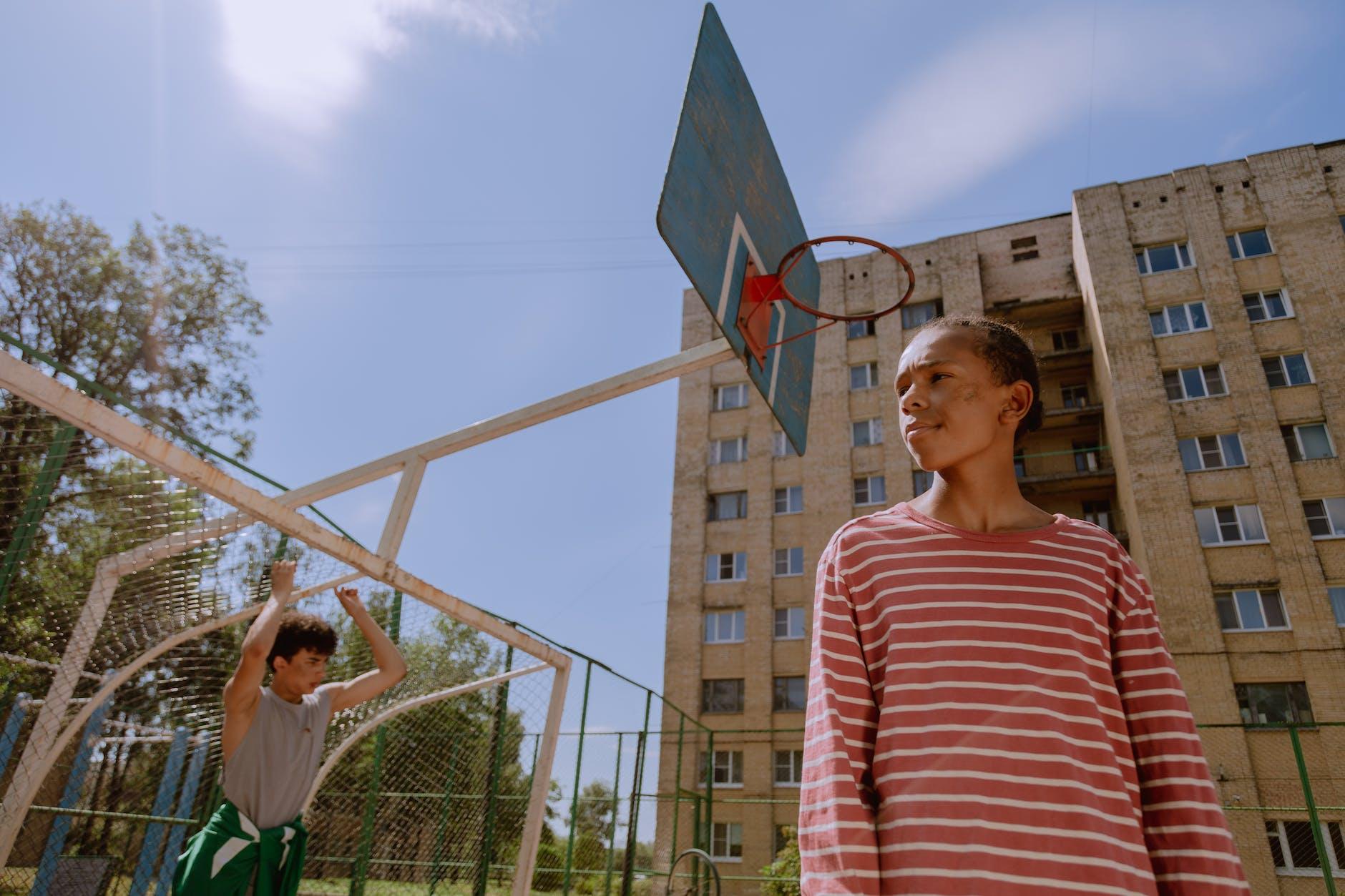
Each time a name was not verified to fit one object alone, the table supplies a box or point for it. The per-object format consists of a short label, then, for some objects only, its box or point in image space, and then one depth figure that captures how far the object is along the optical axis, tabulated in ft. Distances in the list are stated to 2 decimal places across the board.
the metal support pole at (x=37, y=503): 13.61
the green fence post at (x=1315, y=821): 28.22
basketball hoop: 16.24
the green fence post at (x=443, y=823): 30.53
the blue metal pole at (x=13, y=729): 23.90
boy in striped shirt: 3.82
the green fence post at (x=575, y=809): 30.48
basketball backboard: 14.02
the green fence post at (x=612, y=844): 38.11
